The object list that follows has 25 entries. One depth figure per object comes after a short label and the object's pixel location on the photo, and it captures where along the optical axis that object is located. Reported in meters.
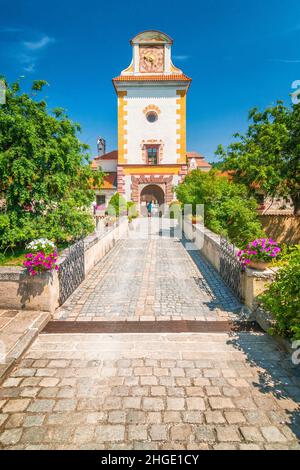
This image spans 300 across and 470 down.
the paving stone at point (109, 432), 2.57
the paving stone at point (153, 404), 2.95
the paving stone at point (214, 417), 2.78
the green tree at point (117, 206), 20.92
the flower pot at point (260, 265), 5.30
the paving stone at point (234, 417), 2.78
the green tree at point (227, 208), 10.76
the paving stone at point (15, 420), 2.73
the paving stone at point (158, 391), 3.17
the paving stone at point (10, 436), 2.53
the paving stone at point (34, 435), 2.54
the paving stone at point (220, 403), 2.97
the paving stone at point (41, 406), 2.92
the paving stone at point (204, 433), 2.56
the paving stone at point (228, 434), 2.56
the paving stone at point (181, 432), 2.57
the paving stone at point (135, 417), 2.77
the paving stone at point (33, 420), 2.74
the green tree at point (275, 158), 15.52
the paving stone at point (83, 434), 2.54
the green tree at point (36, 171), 8.15
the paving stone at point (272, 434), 2.57
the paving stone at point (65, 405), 2.93
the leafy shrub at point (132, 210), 23.86
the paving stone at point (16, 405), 2.92
